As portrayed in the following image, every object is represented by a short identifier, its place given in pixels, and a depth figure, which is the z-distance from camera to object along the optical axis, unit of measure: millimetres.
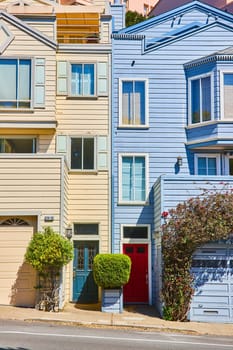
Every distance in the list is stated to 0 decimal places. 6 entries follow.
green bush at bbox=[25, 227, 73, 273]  15203
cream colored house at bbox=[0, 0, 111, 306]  18266
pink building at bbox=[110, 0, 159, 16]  47406
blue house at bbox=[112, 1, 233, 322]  18453
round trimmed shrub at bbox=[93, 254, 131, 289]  15930
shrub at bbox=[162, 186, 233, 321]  15195
